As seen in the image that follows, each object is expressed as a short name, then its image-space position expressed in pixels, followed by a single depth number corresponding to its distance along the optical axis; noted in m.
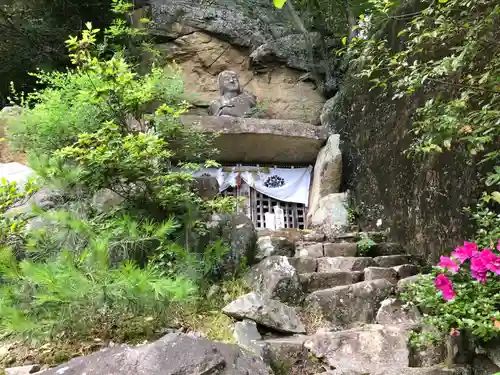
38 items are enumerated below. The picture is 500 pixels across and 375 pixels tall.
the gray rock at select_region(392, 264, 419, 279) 4.28
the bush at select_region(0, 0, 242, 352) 2.73
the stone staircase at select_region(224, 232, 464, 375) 2.92
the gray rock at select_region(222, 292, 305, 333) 3.24
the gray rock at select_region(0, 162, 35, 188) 4.82
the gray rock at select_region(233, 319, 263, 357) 2.85
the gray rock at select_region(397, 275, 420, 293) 3.70
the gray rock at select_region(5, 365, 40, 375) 2.44
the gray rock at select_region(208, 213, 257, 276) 4.20
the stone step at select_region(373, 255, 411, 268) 4.72
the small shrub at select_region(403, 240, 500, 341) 2.21
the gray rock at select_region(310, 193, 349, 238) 6.40
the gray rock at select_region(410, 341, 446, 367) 2.79
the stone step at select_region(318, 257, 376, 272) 4.64
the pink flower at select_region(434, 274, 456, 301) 2.30
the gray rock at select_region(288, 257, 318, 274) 4.54
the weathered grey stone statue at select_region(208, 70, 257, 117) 7.55
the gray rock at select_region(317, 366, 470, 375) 2.48
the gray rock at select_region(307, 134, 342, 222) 6.94
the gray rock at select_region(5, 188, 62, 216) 4.06
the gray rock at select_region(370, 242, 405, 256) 5.13
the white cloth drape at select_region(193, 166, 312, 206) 7.70
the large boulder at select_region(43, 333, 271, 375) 2.21
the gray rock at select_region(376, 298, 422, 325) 3.53
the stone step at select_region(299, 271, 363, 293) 4.22
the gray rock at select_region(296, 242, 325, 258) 5.11
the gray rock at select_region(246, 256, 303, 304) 3.82
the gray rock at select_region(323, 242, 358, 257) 5.16
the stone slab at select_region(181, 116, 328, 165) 6.80
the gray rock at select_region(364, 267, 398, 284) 4.18
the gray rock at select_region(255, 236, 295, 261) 4.67
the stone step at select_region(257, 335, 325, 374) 2.83
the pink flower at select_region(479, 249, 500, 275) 2.19
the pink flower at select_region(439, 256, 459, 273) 2.36
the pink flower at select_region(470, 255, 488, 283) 2.25
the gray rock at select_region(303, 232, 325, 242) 5.84
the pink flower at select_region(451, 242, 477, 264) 2.28
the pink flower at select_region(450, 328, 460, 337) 2.36
